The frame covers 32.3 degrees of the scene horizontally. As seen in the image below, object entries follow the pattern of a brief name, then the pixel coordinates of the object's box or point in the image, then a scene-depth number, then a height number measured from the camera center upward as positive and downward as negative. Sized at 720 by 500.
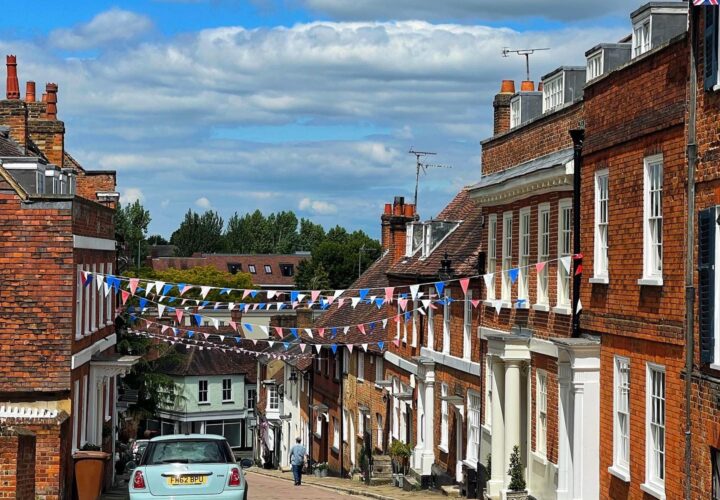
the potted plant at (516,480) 24.30 -3.55
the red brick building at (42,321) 22.12 -0.47
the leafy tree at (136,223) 129.62 +7.82
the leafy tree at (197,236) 159.88 +7.83
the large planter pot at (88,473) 24.12 -3.45
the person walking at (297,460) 37.56 -5.03
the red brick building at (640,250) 16.47 +0.75
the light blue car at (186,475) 18.16 -2.62
